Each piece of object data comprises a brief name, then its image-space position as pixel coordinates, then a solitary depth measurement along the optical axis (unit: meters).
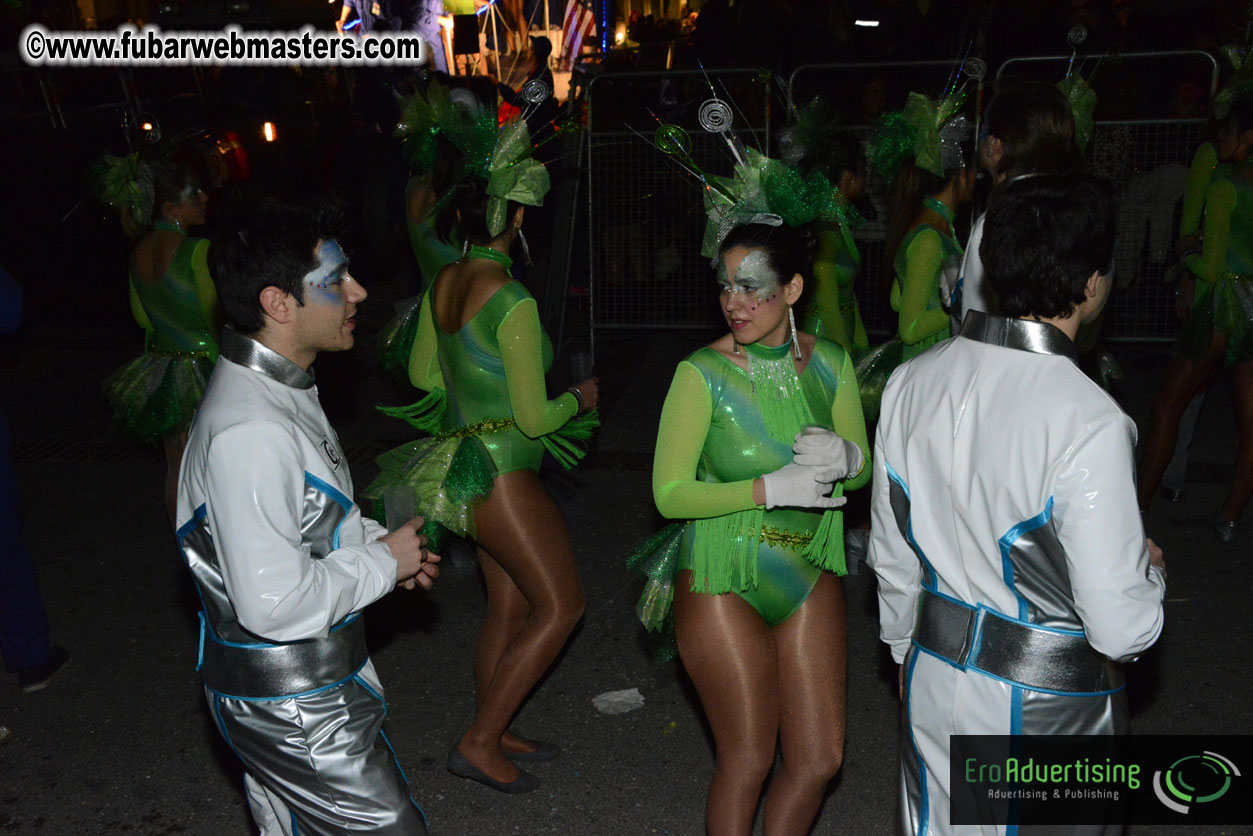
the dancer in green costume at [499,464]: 3.51
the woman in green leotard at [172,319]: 5.02
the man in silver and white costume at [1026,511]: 2.08
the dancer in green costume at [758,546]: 2.82
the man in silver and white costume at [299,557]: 2.29
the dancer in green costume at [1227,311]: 5.22
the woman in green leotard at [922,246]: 4.72
